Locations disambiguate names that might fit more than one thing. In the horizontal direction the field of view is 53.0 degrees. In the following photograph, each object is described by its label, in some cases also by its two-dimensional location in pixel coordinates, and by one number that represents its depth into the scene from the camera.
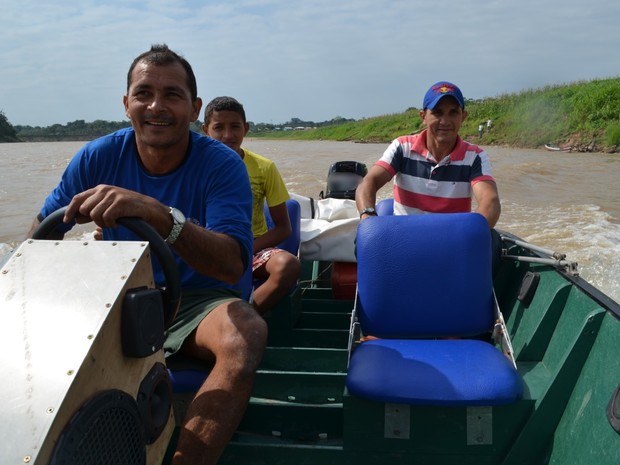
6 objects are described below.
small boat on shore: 20.08
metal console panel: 1.05
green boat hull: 1.82
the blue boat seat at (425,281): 2.26
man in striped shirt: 2.95
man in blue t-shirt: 1.61
